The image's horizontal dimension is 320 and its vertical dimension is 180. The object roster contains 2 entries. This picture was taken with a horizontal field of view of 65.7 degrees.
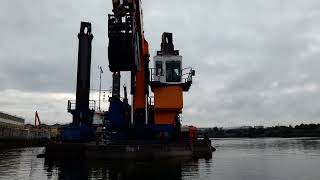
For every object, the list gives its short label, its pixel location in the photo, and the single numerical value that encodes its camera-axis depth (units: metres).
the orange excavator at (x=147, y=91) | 21.16
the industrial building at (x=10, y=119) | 61.28
